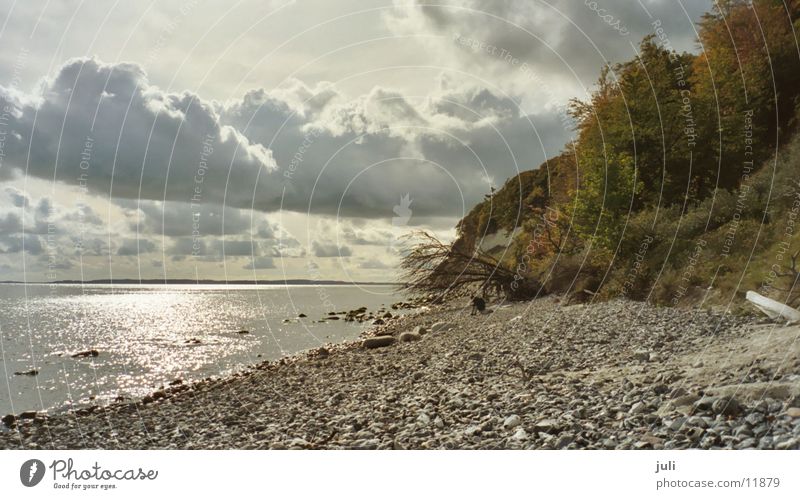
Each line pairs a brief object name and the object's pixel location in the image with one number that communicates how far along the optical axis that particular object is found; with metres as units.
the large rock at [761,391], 8.60
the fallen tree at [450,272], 26.84
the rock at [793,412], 8.32
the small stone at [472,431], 9.20
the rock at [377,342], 21.56
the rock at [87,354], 29.35
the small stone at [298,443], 9.75
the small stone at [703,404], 8.73
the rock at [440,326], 23.20
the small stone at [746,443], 8.31
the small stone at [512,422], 9.16
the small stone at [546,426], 8.83
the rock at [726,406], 8.51
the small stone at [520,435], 8.78
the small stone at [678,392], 9.34
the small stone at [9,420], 14.72
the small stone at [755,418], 8.33
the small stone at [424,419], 9.84
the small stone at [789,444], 8.38
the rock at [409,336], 21.97
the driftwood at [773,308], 13.08
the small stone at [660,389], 9.57
